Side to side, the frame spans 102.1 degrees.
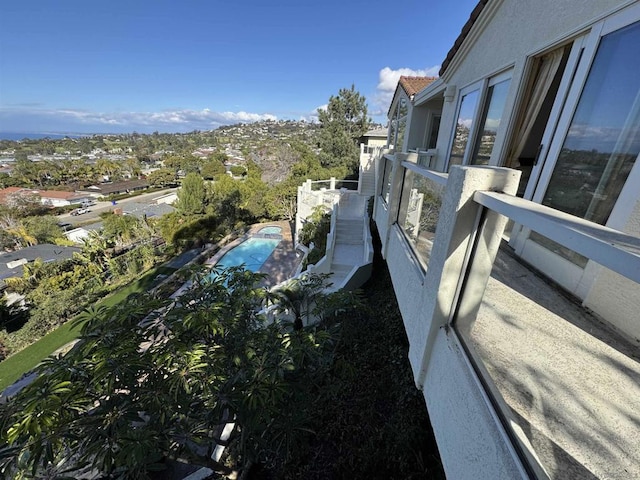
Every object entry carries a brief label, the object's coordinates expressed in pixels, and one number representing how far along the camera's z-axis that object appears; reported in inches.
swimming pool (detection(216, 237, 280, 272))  741.9
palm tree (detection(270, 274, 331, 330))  196.2
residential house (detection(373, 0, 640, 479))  55.4
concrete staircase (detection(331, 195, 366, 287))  456.4
